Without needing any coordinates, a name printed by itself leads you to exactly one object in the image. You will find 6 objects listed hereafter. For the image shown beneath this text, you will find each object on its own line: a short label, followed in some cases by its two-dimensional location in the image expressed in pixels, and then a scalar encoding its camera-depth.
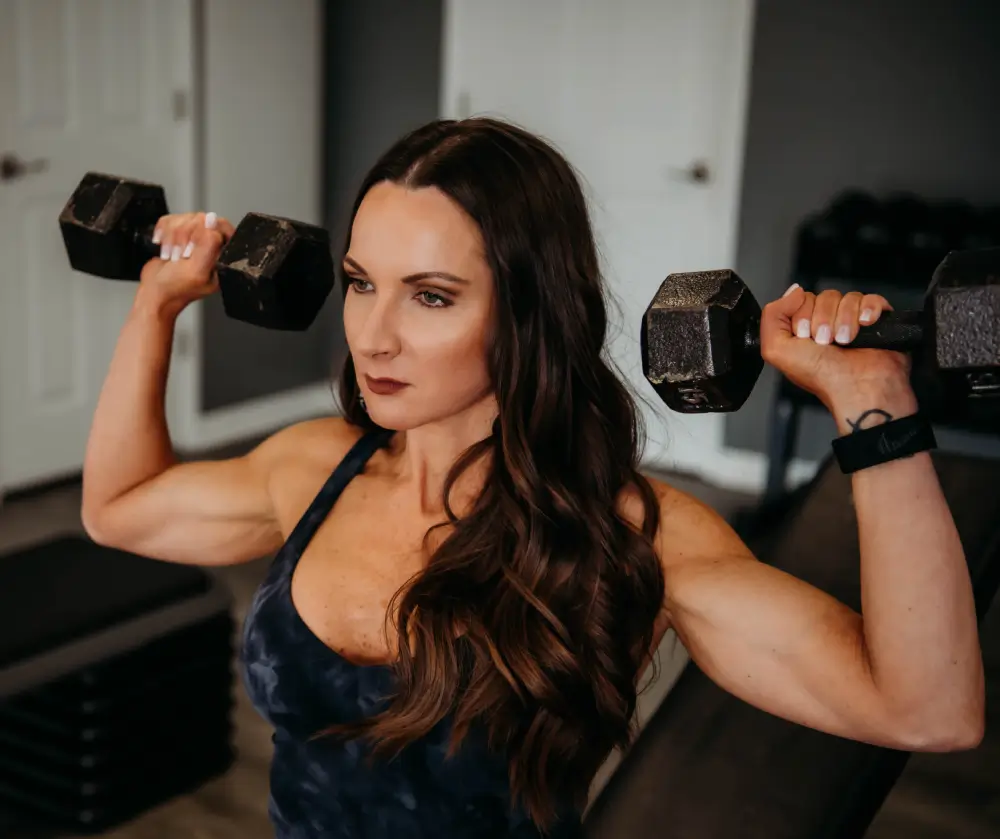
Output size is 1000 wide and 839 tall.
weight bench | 1.17
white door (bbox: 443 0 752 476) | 4.27
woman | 1.01
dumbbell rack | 3.84
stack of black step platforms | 2.22
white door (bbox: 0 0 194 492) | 3.79
